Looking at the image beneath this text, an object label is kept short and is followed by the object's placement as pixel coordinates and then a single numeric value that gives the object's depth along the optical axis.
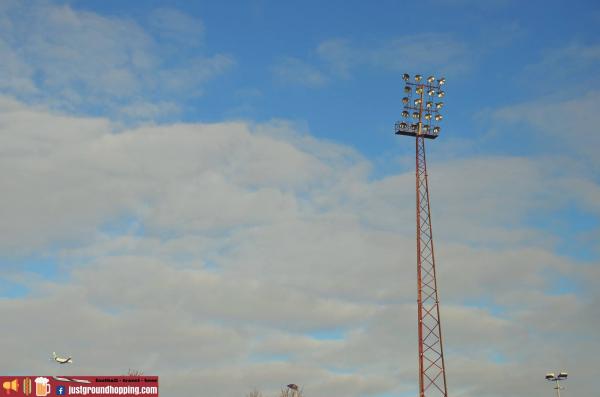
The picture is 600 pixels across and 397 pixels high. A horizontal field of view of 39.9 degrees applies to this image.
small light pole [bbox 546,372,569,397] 86.88
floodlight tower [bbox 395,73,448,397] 73.56
